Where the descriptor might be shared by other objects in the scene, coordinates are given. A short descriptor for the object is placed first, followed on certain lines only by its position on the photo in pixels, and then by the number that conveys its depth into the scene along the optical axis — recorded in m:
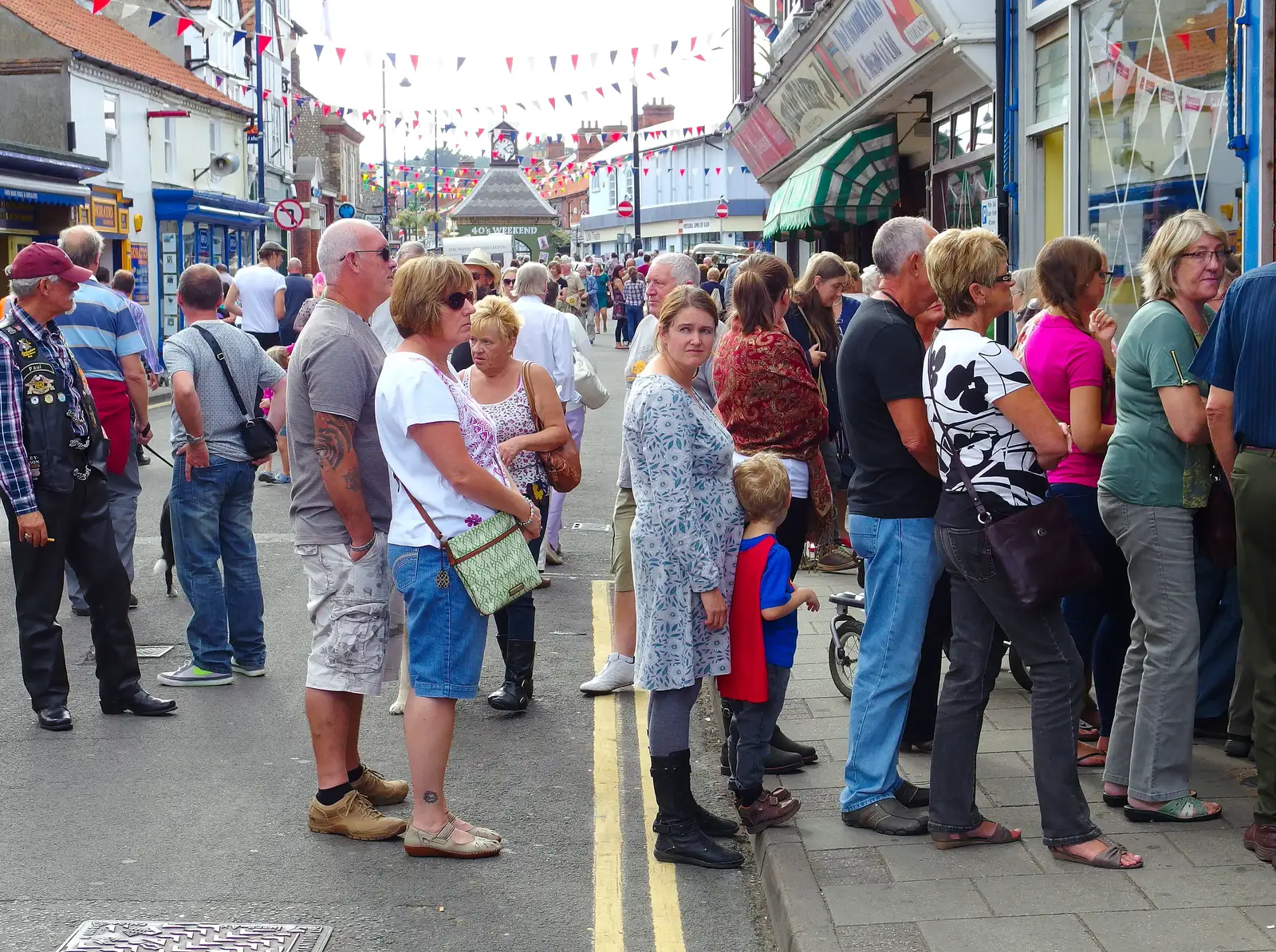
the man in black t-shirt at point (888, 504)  4.46
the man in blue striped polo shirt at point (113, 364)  7.92
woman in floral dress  4.39
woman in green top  4.57
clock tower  68.00
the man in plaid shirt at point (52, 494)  5.95
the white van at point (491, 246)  38.19
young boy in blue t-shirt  4.56
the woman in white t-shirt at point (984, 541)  4.14
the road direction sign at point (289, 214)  29.23
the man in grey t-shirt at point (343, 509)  4.75
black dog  8.55
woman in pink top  4.86
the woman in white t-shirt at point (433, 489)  4.45
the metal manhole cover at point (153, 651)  7.43
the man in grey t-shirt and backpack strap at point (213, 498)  6.89
